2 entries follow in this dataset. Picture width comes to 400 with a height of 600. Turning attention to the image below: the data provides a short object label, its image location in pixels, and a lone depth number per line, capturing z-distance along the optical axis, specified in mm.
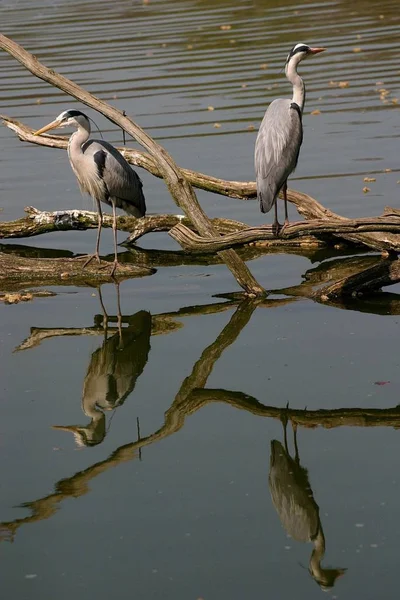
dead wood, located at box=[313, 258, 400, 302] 18219
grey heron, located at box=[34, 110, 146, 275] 21156
